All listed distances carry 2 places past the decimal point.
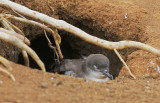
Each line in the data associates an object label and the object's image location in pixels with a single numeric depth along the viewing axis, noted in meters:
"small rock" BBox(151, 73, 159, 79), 7.84
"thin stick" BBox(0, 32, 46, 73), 6.26
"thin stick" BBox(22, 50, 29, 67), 6.87
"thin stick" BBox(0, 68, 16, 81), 5.10
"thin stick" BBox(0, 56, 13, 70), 5.45
